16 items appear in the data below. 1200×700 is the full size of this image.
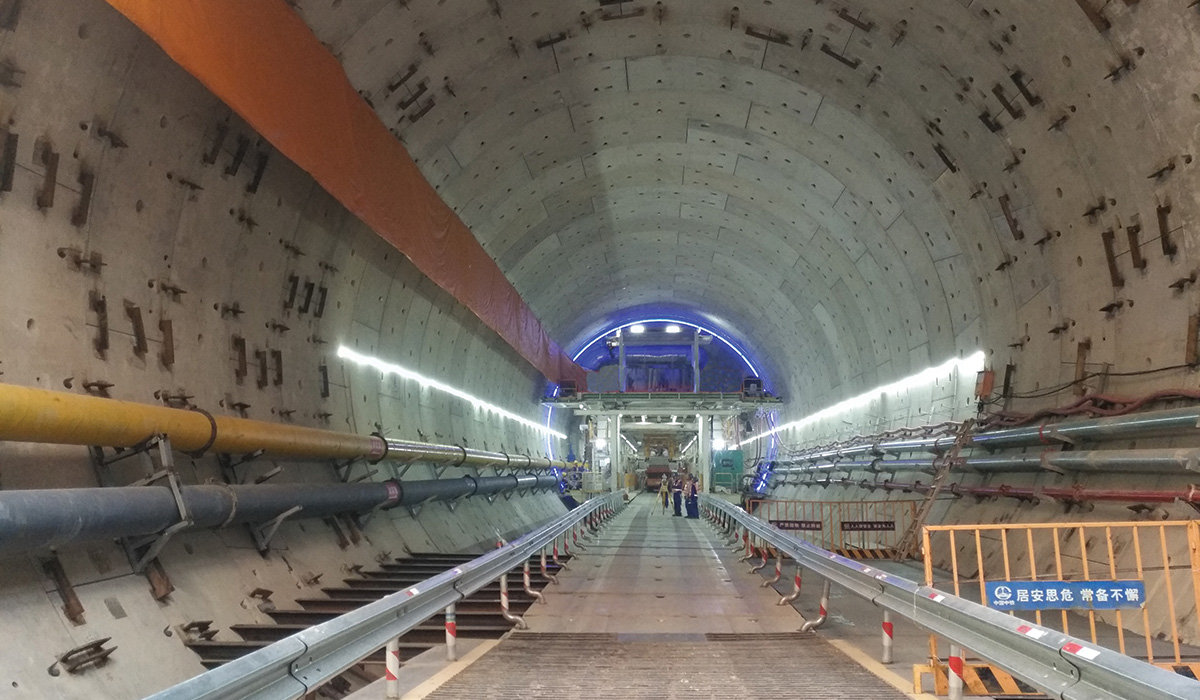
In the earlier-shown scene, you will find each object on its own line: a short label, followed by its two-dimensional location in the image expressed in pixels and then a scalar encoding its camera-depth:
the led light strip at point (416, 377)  12.85
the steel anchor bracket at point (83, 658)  5.49
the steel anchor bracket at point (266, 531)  8.95
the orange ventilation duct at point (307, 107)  6.20
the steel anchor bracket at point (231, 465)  8.90
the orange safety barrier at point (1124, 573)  5.56
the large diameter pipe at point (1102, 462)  7.52
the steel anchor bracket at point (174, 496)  6.89
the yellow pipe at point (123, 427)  5.51
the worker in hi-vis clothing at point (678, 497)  28.64
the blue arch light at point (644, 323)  35.59
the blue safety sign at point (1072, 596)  4.64
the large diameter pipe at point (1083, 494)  7.44
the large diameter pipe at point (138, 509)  5.23
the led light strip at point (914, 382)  13.45
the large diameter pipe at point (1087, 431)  7.79
